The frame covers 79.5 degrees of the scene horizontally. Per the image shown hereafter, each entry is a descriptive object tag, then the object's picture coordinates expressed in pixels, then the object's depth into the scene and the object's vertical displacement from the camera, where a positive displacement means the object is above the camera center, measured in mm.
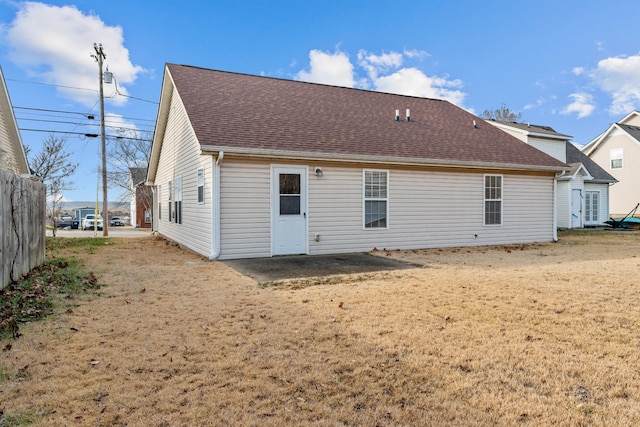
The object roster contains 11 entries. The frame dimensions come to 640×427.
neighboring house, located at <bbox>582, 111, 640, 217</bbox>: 26828 +3546
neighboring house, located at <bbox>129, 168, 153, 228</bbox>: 34938 +1167
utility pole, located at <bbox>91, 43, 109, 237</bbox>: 20469 +4045
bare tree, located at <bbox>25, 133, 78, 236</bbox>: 21828 +2501
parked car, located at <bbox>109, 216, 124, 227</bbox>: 45156 -1448
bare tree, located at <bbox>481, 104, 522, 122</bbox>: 36344 +9144
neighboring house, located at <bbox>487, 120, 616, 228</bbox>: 20469 +1450
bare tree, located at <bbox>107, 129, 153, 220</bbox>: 34719 +4397
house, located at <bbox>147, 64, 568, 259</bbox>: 9422 +1058
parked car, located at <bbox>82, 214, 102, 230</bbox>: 36500 -1349
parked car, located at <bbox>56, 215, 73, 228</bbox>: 40266 -1414
